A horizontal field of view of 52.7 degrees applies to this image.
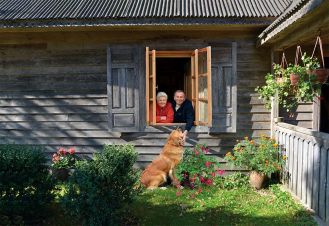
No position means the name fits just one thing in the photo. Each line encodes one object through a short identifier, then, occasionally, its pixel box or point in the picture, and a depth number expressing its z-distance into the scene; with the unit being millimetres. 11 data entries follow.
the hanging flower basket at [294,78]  4845
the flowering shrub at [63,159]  6973
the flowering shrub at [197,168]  6160
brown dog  6281
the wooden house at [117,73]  6648
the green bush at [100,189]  4172
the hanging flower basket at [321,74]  4551
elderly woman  7137
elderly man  6754
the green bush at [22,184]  4477
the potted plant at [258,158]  6237
